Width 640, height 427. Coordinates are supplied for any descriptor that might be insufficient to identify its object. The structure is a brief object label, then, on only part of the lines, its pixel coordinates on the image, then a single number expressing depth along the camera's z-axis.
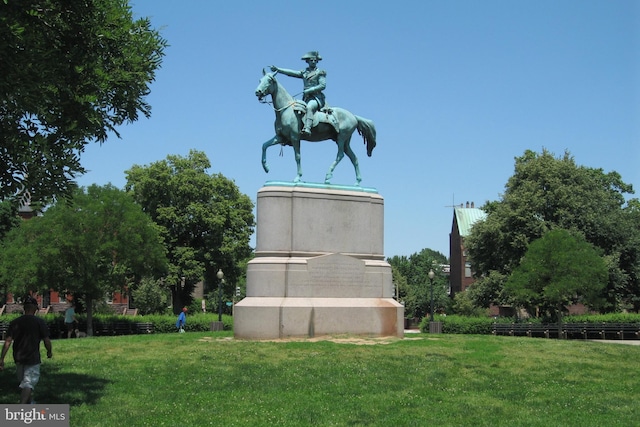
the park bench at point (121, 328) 39.97
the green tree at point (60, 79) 10.22
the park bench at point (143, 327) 39.81
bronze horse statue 23.78
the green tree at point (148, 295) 62.53
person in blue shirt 37.54
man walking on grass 10.72
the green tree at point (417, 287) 80.81
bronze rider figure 23.97
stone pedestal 22.16
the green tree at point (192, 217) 56.03
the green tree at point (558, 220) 49.97
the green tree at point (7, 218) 59.75
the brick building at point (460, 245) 90.56
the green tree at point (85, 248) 36.81
